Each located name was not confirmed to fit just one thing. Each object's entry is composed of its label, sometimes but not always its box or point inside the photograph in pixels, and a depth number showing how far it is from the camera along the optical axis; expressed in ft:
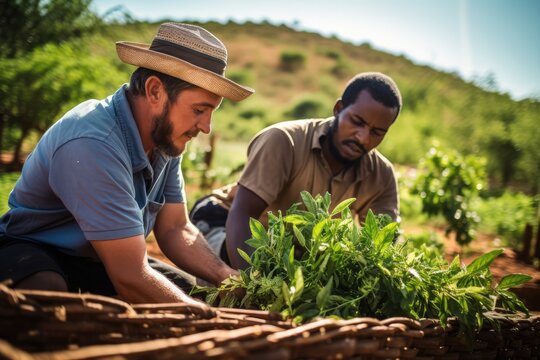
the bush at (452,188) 14.90
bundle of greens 4.73
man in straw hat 5.42
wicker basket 3.10
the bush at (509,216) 21.34
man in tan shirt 8.61
